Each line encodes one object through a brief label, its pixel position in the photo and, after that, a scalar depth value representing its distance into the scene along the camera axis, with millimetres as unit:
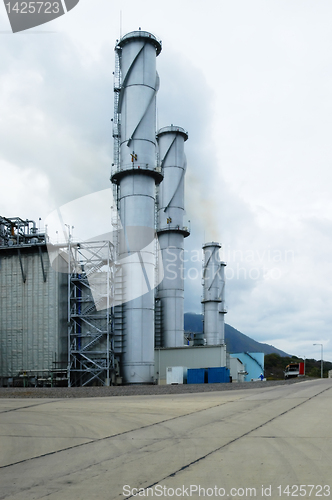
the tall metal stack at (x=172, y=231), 61844
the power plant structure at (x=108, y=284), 44188
